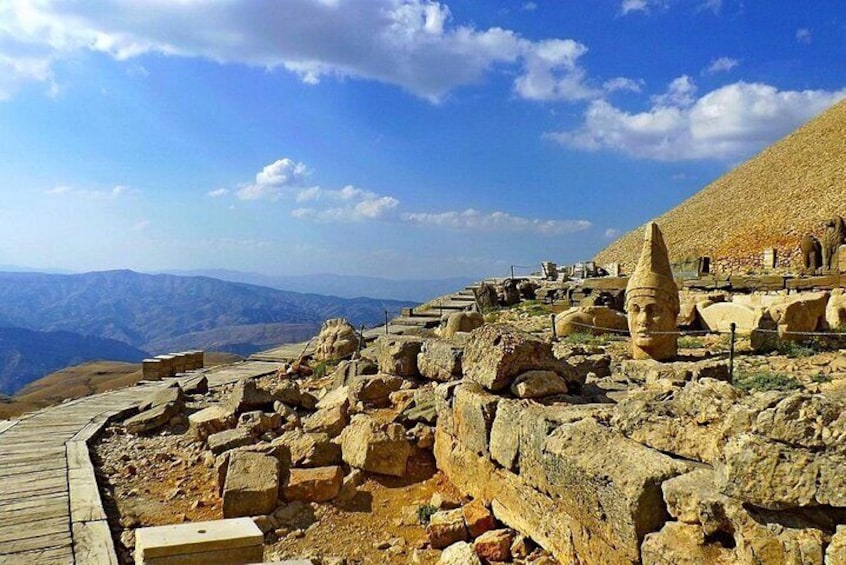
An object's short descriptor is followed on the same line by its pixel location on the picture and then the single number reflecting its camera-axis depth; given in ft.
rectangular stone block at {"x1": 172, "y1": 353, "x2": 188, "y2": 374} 47.30
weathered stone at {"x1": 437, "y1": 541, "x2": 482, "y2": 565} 15.50
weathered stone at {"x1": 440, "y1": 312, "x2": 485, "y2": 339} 38.88
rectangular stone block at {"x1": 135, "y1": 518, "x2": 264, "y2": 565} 12.08
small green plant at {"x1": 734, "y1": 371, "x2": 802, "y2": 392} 22.44
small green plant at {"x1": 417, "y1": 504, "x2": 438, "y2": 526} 19.07
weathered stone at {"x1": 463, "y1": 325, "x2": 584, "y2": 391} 20.20
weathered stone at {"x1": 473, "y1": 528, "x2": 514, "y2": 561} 15.92
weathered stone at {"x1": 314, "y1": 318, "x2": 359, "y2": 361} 42.60
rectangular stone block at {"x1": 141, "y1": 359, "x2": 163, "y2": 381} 44.91
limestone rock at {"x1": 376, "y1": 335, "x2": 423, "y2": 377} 28.66
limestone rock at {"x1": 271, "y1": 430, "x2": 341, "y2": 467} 22.72
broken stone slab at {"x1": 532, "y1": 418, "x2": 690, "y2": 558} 12.25
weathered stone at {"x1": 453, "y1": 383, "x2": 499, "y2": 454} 18.79
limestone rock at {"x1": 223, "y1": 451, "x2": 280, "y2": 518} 19.81
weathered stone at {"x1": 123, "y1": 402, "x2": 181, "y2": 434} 29.50
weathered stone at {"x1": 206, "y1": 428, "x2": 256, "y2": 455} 24.90
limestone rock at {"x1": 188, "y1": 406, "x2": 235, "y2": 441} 27.48
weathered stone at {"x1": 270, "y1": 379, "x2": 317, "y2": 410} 29.84
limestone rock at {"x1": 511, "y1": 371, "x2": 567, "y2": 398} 19.42
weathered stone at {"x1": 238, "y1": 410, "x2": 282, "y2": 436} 26.18
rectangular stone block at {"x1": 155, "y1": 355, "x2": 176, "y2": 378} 45.70
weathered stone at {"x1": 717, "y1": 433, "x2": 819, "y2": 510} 9.89
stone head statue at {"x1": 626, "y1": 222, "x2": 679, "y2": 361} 32.27
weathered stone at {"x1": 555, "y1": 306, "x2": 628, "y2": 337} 43.98
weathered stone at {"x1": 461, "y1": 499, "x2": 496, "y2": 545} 17.39
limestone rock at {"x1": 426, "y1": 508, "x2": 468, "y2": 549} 17.33
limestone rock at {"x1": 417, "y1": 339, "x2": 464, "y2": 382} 25.91
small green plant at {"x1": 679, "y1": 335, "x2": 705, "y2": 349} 38.18
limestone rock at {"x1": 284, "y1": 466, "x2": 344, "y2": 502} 20.66
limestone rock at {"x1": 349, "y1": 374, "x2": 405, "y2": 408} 27.50
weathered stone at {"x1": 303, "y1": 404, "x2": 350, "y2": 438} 25.38
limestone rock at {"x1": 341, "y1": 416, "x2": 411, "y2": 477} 21.89
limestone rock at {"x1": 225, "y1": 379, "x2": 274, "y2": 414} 28.37
